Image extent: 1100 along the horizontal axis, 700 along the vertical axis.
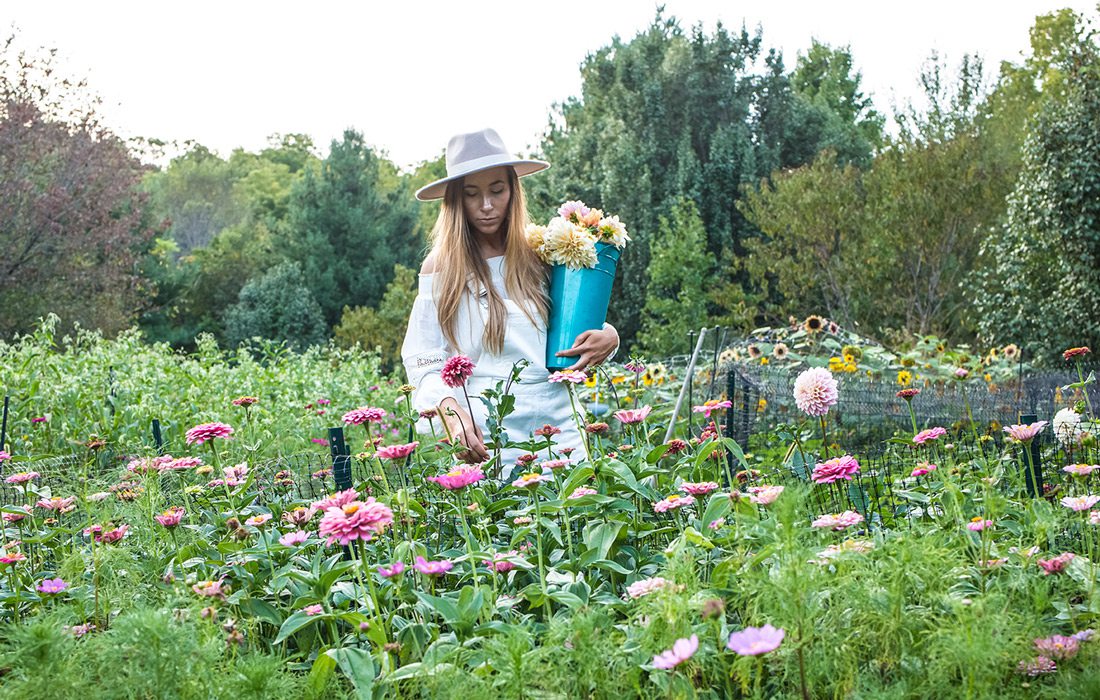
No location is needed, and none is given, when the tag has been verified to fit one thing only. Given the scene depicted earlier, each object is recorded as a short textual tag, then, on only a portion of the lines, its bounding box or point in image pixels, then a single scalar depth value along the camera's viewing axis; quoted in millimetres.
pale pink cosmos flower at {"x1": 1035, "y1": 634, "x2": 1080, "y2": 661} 1088
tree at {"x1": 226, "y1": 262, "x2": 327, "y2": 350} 18219
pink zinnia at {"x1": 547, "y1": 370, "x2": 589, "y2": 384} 1885
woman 2553
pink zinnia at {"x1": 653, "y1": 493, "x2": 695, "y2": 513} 1499
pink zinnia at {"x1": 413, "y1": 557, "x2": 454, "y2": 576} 1321
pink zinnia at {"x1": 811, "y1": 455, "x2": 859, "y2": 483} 1552
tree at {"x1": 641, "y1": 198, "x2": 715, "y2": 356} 14125
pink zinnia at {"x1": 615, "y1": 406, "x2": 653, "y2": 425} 1896
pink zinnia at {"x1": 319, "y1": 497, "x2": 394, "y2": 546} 1194
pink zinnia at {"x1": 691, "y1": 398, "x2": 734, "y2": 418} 2056
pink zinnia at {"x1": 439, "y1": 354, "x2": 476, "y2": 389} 1884
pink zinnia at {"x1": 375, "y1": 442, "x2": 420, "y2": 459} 1474
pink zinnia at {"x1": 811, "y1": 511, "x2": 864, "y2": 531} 1328
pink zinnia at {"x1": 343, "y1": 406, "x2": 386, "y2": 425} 1664
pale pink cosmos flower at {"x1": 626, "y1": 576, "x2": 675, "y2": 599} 1206
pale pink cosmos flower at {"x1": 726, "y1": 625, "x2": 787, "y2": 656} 942
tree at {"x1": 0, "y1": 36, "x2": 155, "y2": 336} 12062
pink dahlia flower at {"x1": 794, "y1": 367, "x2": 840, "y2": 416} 2105
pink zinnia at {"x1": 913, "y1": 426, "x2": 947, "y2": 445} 1762
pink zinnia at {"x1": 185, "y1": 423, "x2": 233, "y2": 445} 1773
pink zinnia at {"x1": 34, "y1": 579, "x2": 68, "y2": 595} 1535
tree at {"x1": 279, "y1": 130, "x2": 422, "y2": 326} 20609
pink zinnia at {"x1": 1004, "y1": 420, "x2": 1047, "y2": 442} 1724
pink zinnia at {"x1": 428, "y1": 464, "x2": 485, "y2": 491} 1378
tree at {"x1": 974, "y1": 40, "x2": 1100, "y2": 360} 8812
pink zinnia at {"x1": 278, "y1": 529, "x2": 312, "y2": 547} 1507
